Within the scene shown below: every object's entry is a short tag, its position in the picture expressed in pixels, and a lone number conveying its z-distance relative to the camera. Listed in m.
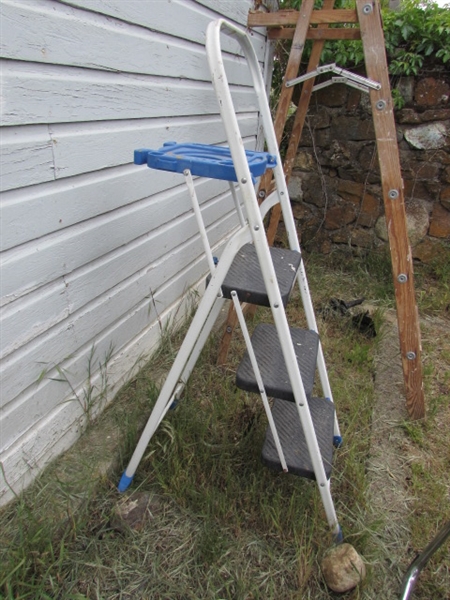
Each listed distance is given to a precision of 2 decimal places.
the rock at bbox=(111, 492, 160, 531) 1.50
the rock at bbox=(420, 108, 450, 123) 3.14
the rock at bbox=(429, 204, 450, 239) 3.43
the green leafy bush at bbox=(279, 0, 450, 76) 2.91
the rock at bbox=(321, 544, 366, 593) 1.35
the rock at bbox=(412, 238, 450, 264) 3.52
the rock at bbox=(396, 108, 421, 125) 3.21
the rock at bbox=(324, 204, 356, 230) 3.66
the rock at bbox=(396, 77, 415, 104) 3.12
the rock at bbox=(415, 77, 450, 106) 3.08
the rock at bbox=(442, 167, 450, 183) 3.30
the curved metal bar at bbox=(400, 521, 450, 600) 1.28
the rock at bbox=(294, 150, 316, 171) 3.61
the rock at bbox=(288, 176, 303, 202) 3.71
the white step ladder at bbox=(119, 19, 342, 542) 1.16
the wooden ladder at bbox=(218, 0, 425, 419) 1.80
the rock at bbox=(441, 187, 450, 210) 3.36
